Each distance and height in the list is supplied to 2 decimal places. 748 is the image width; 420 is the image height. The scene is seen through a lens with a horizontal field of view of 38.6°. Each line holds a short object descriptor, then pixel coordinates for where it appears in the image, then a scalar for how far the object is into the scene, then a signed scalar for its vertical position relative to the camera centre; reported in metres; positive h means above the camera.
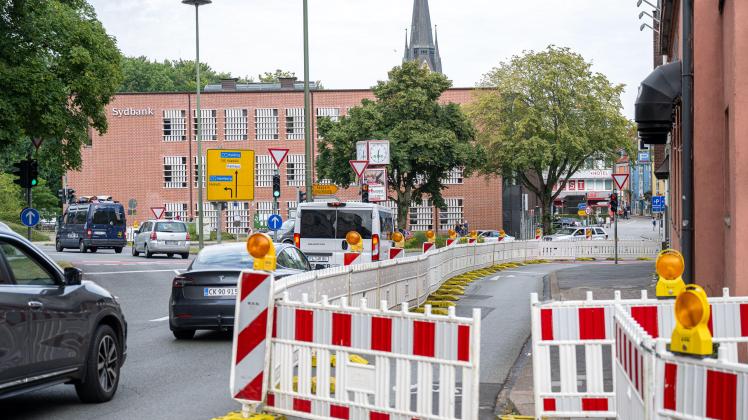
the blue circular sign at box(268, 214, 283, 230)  36.59 -0.60
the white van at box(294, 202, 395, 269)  26.28 -0.58
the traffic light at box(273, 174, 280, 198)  35.34 +0.64
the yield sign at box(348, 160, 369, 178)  27.37 +0.97
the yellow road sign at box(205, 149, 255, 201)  37.31 +1.06
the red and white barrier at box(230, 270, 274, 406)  8.22 -1.03
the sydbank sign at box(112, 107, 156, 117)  81.88 +7.20
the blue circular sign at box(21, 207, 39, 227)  30.25 -0.29
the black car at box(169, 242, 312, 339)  14.05 -1.21
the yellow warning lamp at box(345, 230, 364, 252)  16.86 -0.60
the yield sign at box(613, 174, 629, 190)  38.97 +0.82
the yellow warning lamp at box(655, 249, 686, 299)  7.93 -0.48
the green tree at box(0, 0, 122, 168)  31.78 +4.20
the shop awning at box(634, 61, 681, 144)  19.19 +1.90
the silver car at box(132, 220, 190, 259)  46.47 -1.44
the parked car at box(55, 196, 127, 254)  52.03 -0.98
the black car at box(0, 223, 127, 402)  8.10 -1.01
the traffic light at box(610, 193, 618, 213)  43.63 -0.03
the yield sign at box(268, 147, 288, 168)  31.32 +1.50
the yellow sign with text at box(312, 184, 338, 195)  41.22 +0.57
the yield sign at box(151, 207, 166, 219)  55.40 -0.34
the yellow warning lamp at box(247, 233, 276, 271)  8.30 -0.35
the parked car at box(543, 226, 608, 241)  56.54 -1.96
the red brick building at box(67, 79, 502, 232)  81.75 +4.28
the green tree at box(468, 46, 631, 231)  68.81 +5.72
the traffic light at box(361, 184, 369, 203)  27.86 +0.30
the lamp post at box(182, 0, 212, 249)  48.22 +7.56
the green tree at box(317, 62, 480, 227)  64.06 +4.22
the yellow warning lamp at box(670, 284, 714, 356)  4.51 -0.53
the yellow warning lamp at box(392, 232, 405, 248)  23.76 -0.78
